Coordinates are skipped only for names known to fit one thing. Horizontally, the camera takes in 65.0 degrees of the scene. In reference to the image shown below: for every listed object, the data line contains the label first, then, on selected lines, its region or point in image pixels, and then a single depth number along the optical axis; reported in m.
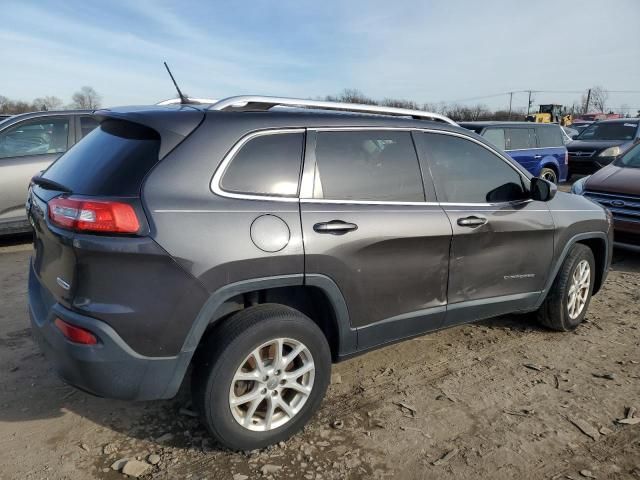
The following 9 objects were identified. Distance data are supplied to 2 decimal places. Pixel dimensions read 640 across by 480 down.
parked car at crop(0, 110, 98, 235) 6.37
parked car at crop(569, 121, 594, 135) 30.05
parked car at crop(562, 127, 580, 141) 26.57
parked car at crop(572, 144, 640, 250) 6.22
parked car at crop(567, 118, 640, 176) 12.68
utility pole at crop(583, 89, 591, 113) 71.69
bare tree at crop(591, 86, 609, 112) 78.25
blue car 10.56
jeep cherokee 2.27
